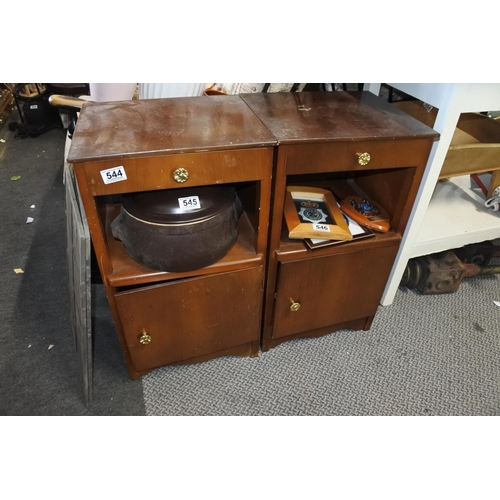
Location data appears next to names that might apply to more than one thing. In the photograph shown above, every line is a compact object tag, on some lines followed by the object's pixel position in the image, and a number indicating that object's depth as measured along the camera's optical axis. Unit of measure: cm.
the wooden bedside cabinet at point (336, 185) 88
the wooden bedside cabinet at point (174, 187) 77
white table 98
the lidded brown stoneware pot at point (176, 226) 87
